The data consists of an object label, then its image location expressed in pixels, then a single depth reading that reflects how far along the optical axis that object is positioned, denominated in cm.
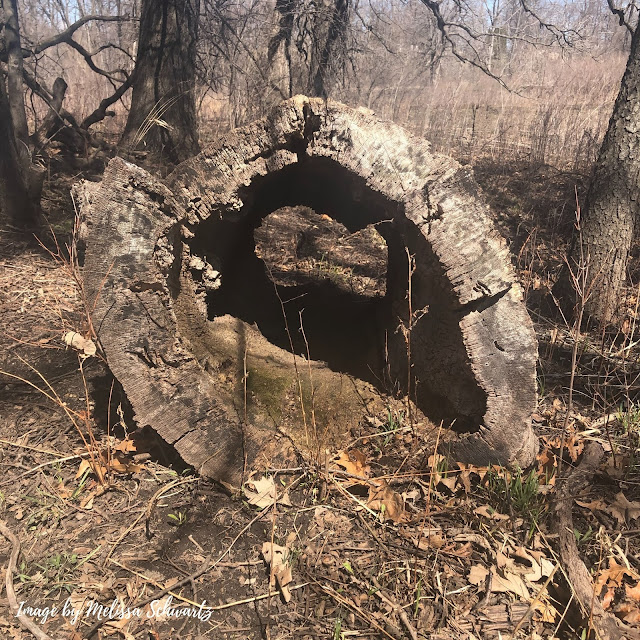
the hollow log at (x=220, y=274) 210
